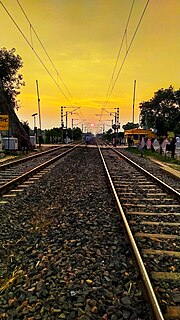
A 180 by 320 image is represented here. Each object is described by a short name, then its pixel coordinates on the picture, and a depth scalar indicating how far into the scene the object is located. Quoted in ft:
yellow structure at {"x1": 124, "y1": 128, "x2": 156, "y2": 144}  97.11
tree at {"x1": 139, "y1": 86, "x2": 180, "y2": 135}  178.18
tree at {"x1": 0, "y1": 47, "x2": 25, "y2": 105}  94.44
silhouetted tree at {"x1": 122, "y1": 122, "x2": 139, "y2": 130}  315.91
